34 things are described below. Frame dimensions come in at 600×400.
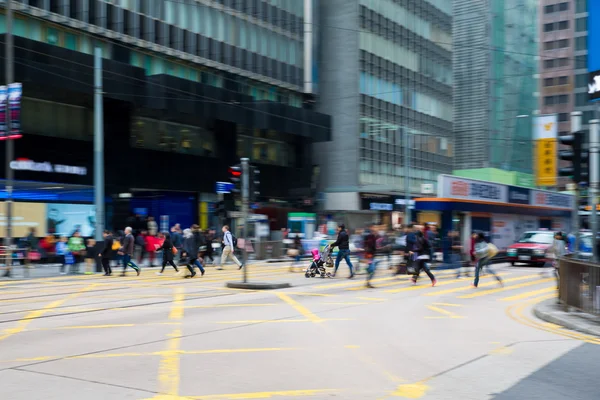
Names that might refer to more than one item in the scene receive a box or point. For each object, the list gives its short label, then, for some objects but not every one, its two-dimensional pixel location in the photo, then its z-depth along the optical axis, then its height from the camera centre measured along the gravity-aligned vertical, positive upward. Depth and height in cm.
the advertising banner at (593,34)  1422 +368
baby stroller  2086 -164
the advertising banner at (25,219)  2827 -40
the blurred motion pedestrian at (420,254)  1830 -115
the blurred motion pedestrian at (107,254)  2234 -143
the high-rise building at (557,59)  9500 +2101
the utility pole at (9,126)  2159 +259
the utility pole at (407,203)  4763 +52
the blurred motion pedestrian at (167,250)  2156 -125
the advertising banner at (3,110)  2161 +307
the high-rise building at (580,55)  9212 +2087
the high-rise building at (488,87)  6956 +1257
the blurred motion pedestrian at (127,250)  2210 -129
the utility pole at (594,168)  1216 +76
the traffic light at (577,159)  1221 +92
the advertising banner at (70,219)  3047 -43
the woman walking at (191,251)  2090 -130
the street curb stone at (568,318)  997 -168
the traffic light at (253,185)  1684 +61
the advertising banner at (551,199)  3703 +67
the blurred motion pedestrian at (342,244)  2014 -98
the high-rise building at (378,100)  5128 +868
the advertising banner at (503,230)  3089 -87
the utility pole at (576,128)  1509 +188
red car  2811 -155
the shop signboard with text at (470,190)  2658 +88
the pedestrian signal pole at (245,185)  1672 +60
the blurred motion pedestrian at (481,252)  1808 -107
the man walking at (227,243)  2427 -116
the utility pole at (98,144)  2572 +245
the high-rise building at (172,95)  2988 +568
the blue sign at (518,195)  3325 +80
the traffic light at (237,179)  1699 +75
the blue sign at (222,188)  3950 +125
